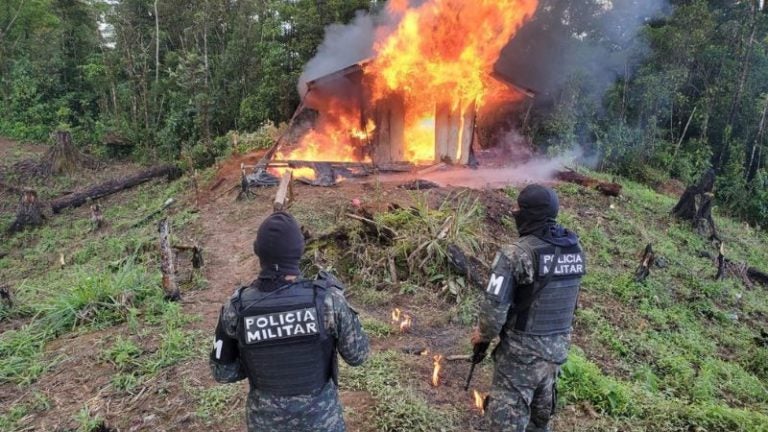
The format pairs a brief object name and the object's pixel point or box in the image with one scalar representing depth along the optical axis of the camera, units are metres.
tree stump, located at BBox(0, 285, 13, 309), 6.60
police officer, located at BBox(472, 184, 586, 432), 3.40
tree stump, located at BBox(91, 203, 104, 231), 11.36
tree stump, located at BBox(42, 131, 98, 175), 16.45
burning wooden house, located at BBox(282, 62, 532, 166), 14.81
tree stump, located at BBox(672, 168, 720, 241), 11.66
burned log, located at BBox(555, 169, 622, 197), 12.87
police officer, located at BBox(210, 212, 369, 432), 2.61
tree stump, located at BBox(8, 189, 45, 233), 11.94
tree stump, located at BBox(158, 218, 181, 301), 6.40
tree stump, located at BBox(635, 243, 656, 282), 8.30
